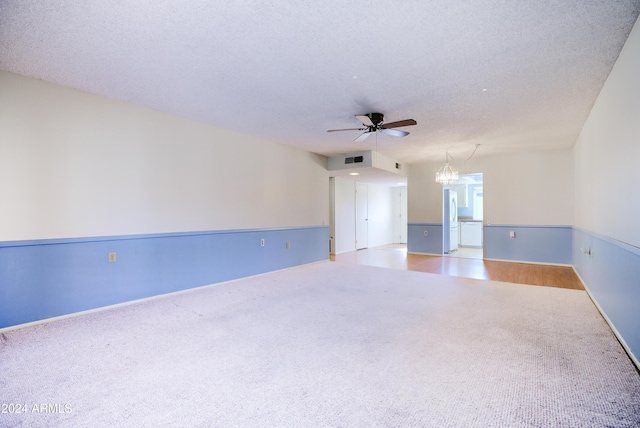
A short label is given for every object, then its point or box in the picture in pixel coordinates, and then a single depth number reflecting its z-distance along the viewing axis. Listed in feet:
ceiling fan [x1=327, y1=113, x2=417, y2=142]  12.62
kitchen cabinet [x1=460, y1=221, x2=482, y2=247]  31.45
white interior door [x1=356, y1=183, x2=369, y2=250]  30.63
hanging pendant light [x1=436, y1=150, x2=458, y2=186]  22.02
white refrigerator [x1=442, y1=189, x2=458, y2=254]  26.99
